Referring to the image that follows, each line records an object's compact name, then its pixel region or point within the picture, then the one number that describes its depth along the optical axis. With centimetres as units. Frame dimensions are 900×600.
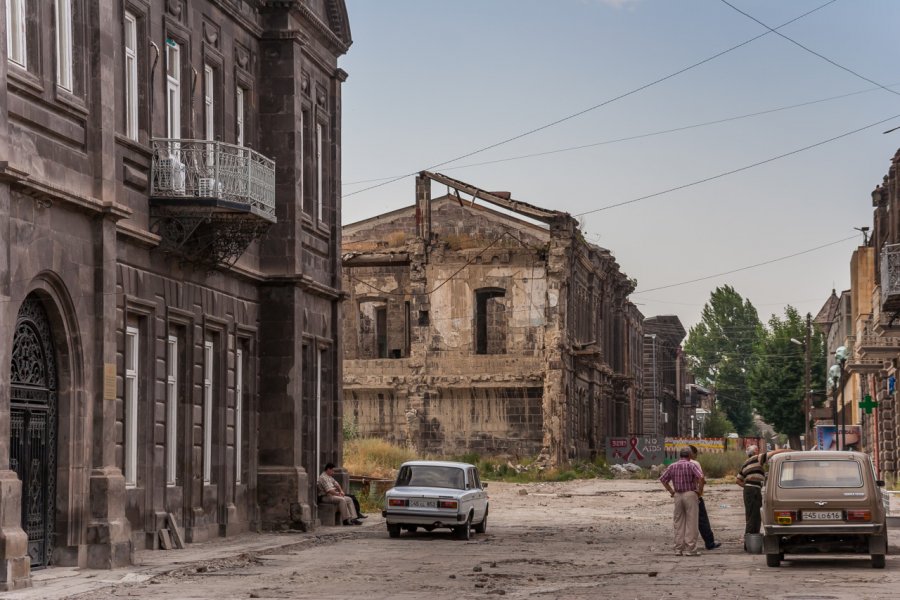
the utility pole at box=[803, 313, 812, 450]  7820
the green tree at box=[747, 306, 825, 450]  10306
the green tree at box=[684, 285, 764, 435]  13862
